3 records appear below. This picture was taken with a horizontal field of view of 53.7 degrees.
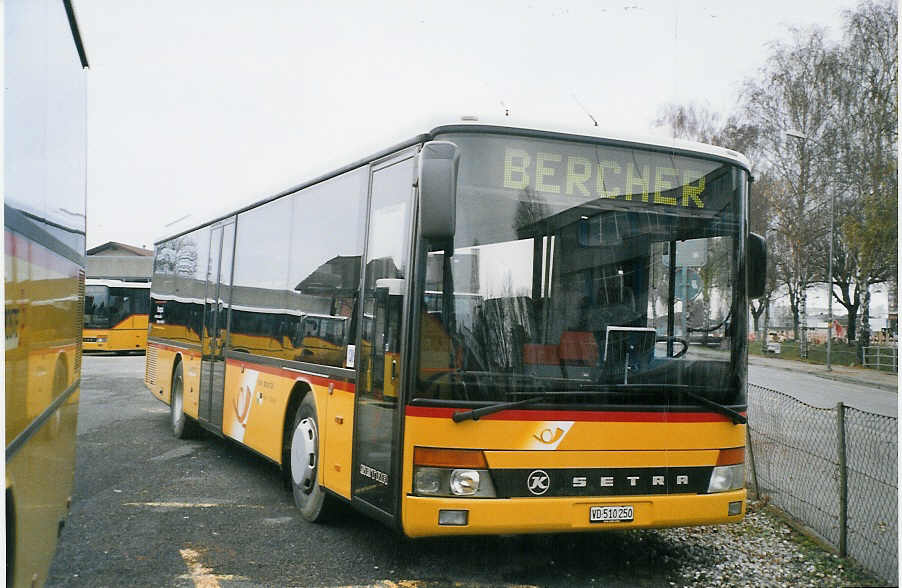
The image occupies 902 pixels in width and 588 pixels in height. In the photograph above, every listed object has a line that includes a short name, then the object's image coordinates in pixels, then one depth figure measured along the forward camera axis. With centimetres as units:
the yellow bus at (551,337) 522
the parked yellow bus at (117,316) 3591
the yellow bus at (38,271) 300
